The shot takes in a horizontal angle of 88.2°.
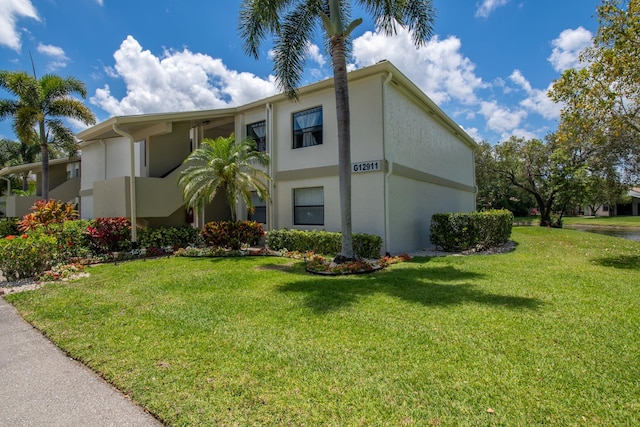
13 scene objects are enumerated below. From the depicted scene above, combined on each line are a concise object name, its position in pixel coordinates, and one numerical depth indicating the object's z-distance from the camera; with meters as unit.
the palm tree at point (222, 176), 11.48
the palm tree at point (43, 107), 17.20
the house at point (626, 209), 49.73
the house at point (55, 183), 21.42
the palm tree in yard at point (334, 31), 9.12
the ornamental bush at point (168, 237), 12.45
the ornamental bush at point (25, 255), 8.14
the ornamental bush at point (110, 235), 11.43
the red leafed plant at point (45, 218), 10.77
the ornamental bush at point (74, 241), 10.62
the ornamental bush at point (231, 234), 12.08
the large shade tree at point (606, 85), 9.27
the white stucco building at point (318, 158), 11.19
